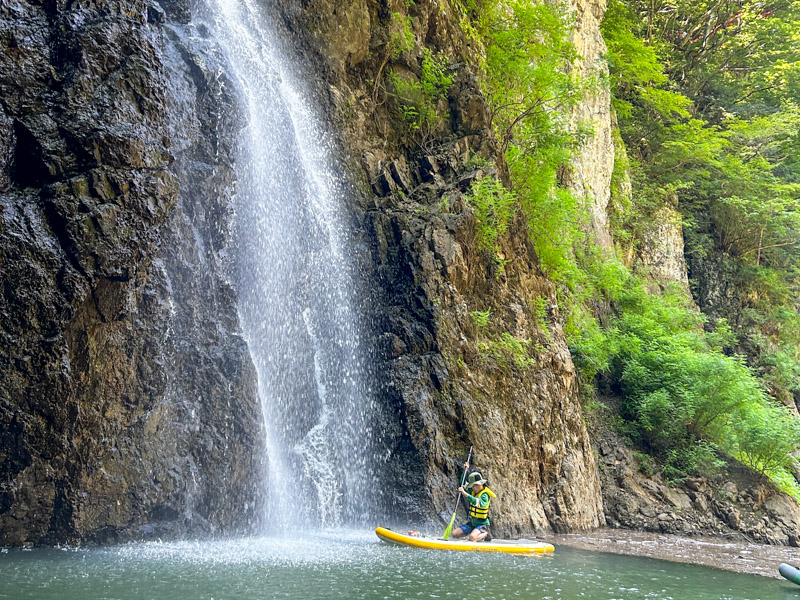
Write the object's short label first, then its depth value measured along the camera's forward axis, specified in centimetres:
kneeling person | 1127
